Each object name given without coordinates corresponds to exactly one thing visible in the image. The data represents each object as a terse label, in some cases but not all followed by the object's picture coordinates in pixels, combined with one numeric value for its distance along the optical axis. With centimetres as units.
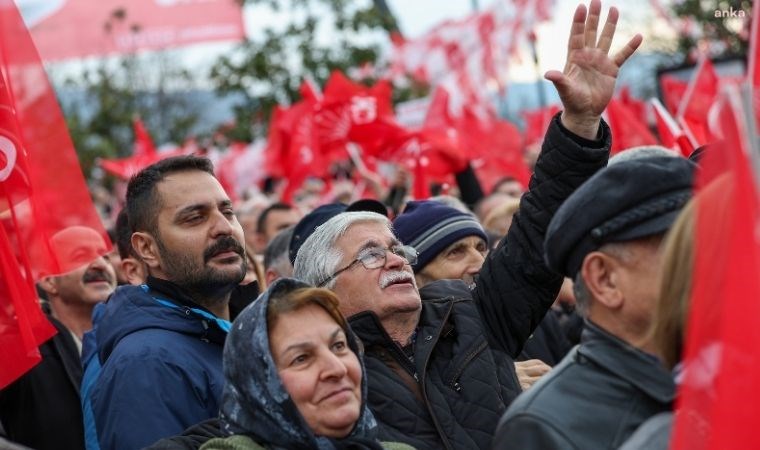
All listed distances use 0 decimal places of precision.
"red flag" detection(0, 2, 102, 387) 400
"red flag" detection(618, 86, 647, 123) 1223
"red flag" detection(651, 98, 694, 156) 611
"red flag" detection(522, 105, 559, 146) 1271
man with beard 364
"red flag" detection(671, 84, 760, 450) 186
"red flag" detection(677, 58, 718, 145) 773
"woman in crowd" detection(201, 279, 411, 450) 284
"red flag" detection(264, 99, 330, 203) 1033
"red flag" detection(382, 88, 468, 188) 900
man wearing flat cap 246
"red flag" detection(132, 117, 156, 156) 1151
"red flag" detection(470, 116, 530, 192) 1101
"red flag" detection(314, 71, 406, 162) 953
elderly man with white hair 337
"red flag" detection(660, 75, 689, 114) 1135
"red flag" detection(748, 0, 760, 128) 340
